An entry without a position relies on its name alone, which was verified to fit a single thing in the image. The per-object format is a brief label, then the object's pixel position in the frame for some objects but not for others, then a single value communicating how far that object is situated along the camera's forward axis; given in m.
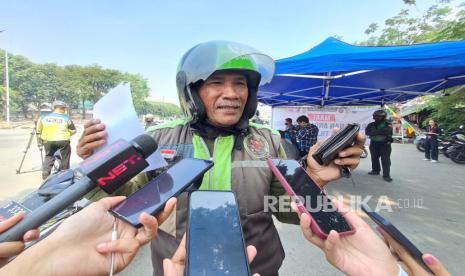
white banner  7.71
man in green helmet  1.08
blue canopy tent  3.04
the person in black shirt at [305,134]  6.12
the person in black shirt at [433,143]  8.48
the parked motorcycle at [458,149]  8.15
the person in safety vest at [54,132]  4.94
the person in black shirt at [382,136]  5.71
